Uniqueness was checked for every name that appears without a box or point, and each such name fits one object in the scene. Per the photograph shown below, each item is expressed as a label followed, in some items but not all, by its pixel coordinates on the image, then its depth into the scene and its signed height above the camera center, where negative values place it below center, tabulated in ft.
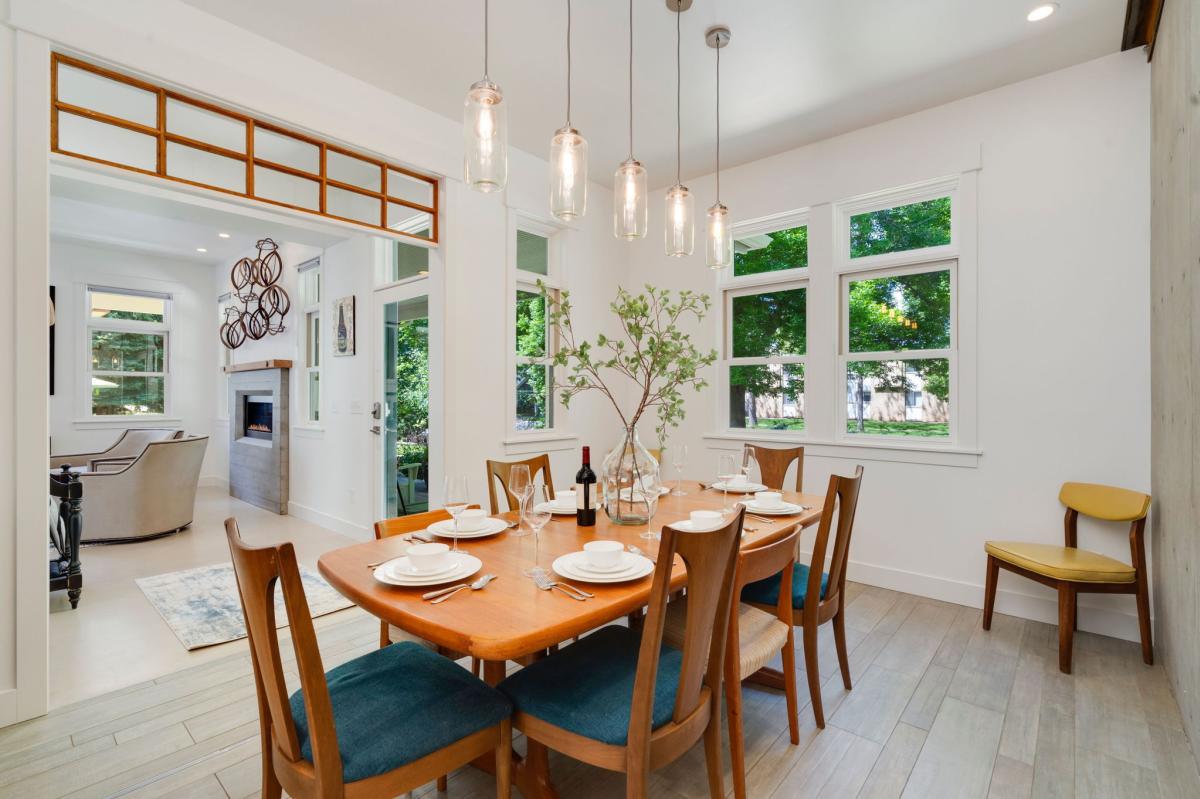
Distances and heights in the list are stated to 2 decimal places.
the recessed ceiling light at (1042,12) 8.14 +5.79
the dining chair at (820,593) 6.67 -2.50
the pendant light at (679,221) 8.39 +2.74
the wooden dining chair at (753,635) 5.04 -2.53
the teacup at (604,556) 4.96 -1.40
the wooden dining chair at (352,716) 3.61 -2.44
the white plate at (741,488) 8.93 -1.43
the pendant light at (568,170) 6.66 +2.80
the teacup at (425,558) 4.84 -1.40
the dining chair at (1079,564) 8.11 -2.50
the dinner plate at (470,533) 6.25 -1.51
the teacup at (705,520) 6.34 -1.41
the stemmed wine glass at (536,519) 5.11 -1.18
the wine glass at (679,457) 8.19 -0.87
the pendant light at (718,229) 8.88 +2.78
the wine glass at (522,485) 5.83 -0.91
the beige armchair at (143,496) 14.87 -2.64
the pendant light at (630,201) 7.61 +2.77
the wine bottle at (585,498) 7.07 -1.26
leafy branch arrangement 6.65 +0.56
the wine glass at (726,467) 8.31 -1.02
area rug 9.49 -3.93
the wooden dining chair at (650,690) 4.04 -2.44
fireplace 19.54 -0.59
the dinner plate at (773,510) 7.44 -1.48
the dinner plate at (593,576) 4.73 -1.52
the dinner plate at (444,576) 4.67 -1.53
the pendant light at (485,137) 6.05 +2.93
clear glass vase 6.87 -0.99
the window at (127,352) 21.91 +1.98
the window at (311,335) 17.49 +2.09
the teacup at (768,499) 7.54 -1.38
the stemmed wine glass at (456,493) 6.01 -1.02
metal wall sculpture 19.30 +3.77
